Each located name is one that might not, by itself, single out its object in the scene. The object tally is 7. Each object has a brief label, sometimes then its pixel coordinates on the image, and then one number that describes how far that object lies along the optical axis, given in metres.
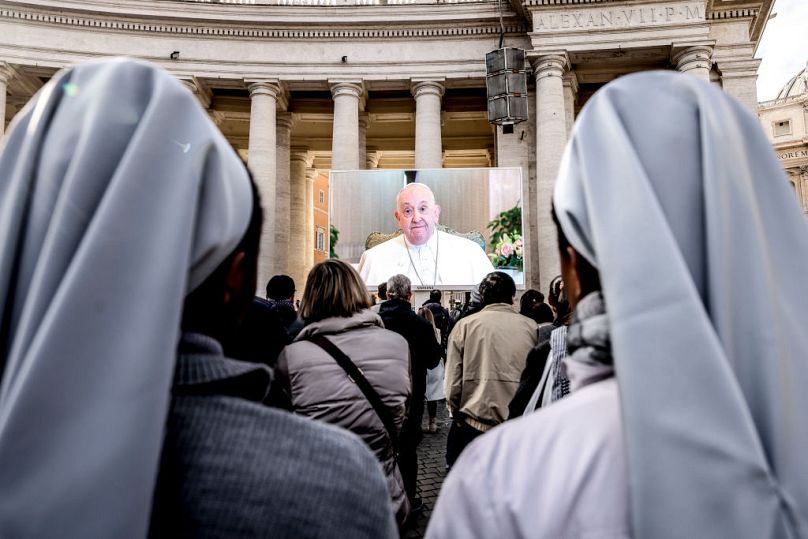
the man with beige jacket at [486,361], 3.64
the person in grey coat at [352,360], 2.47
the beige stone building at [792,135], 43.00
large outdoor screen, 14.06
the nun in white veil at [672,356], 0.80
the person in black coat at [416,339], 4.16
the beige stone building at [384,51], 15.41
